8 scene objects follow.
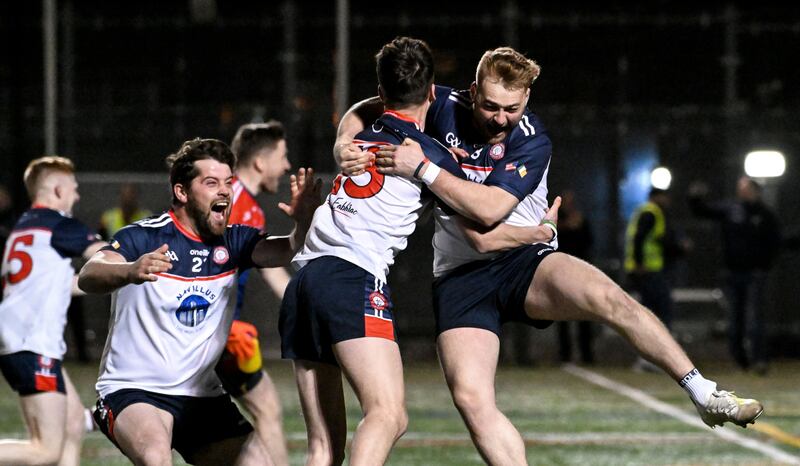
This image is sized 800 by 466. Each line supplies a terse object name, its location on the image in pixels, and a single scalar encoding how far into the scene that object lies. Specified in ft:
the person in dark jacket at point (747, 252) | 96.89
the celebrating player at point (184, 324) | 37.55
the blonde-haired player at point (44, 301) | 45.14
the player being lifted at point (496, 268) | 38.11
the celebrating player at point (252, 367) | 48.16
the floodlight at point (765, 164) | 102.99
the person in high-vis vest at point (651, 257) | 99.81
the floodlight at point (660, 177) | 119.03
